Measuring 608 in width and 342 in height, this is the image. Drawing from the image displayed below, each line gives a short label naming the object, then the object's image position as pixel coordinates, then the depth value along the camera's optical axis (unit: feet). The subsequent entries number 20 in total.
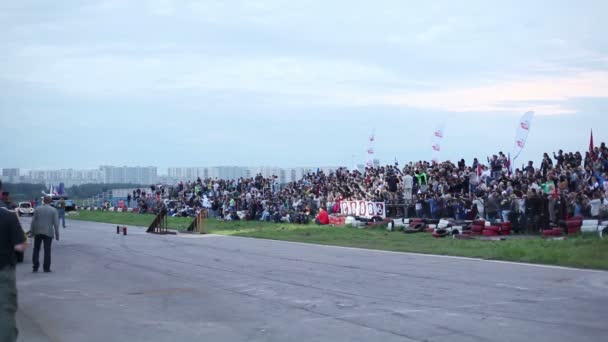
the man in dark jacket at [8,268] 22.67
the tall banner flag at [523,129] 102.21
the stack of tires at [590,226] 73.56
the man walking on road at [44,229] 57.41
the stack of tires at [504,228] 84.43
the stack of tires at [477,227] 84.99
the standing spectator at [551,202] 80.43
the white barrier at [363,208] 111.14
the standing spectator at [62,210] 127.44
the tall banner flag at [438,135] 128.98
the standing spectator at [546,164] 93.81
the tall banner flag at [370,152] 151.84
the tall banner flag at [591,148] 88.39
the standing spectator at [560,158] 92.53
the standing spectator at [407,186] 108.78
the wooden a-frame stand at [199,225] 117.60
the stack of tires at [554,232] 76.64
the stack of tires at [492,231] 84.12
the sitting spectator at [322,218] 121.29
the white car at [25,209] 228.63
